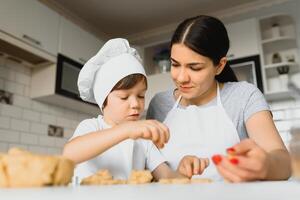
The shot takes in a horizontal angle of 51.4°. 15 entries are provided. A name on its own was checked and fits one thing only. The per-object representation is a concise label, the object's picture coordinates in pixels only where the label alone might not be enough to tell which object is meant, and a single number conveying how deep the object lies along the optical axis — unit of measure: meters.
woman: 1.03
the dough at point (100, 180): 0.46
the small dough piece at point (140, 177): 0.49
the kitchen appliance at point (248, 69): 2.53
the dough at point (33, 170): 0.35
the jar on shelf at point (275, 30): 2.73
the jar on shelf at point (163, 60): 3.13
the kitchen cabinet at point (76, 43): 2.53
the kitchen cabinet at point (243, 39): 2.65
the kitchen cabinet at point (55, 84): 2.36
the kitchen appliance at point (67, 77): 2.38
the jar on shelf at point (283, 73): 2.59
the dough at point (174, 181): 0.43
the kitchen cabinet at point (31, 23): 2.04
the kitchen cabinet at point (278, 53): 2.57
